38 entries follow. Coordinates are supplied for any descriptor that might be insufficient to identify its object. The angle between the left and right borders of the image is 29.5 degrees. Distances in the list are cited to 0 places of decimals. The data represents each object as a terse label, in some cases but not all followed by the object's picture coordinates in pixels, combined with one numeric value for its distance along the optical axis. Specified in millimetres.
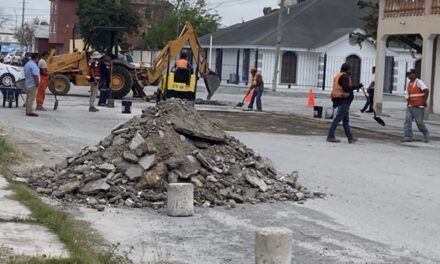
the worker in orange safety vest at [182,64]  28531
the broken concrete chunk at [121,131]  11867
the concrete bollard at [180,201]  9922
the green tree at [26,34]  116812
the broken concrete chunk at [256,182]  11336
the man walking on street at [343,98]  19381
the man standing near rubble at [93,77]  25359
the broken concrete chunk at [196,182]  10906
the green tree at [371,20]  37906
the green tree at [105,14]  67188
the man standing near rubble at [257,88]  29922
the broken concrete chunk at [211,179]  11102
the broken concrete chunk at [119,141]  11453
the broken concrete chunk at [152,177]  10758
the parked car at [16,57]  73031
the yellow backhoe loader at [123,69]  31734
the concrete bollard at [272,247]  7109
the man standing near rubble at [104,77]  27609
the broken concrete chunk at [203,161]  11305
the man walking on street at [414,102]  20391
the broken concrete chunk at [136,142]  11227
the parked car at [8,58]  75056
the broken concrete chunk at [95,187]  10625
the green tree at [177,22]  71500
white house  55000
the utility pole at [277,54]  48812
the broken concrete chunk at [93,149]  11575
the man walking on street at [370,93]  33031
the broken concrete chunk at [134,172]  10805
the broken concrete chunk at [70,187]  10766
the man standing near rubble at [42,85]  24172
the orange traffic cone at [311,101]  36825
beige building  28406
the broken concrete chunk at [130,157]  11039
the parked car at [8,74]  34269
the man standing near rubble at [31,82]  21969
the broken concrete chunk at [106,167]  10914
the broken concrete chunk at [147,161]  10938
